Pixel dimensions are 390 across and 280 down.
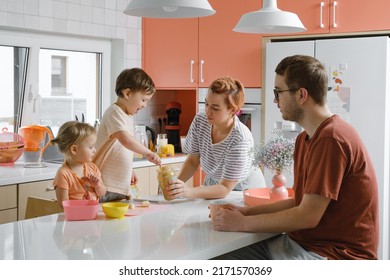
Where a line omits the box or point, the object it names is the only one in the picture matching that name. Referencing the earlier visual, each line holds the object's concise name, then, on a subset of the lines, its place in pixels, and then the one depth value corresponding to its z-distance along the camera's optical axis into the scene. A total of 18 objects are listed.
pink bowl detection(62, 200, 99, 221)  2.22
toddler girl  2.55
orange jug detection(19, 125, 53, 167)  3.77
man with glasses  2.06
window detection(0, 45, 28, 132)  4.06
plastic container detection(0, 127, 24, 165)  3.70
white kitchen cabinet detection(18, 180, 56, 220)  3.35
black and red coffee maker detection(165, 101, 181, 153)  4.93
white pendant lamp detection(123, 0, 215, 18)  2.16
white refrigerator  3.67
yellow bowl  2.25
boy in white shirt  2.89
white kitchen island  1.82
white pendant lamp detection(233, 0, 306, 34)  2.65
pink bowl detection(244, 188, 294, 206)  2.51
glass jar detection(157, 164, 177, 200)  2.57
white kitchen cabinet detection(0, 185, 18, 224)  3.26
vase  2.53
